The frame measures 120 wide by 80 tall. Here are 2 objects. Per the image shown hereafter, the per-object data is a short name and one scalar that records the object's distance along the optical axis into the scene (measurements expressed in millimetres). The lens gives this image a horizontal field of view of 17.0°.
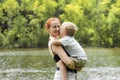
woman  4812
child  4863
